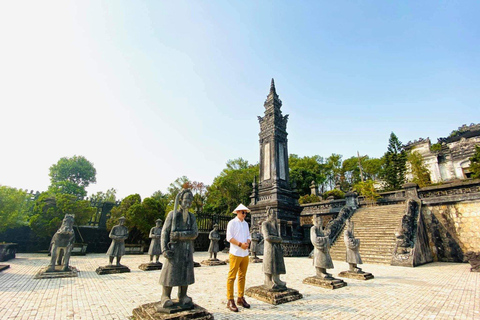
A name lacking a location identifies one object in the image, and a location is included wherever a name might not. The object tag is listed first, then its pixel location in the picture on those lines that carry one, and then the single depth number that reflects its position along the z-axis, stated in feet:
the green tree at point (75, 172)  150.99
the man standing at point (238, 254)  14.84
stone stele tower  53.93
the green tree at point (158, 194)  141.86
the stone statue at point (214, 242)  39.22
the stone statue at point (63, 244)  25.85
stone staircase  38.32
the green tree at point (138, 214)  52.95
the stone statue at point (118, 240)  29.45
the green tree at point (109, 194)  153.42
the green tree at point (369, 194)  61.16
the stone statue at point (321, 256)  21.59
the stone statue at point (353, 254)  25.57
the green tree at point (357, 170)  152.56
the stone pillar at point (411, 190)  51.77
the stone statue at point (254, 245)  40.79
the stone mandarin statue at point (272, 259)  17.31
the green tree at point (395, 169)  104.25
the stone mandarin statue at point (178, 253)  12.28
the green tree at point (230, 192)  107.96
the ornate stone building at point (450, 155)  116.94
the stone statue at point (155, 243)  33.35
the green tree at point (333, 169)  162.30
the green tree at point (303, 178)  125.55
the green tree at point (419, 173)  95.51
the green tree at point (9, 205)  40.12
